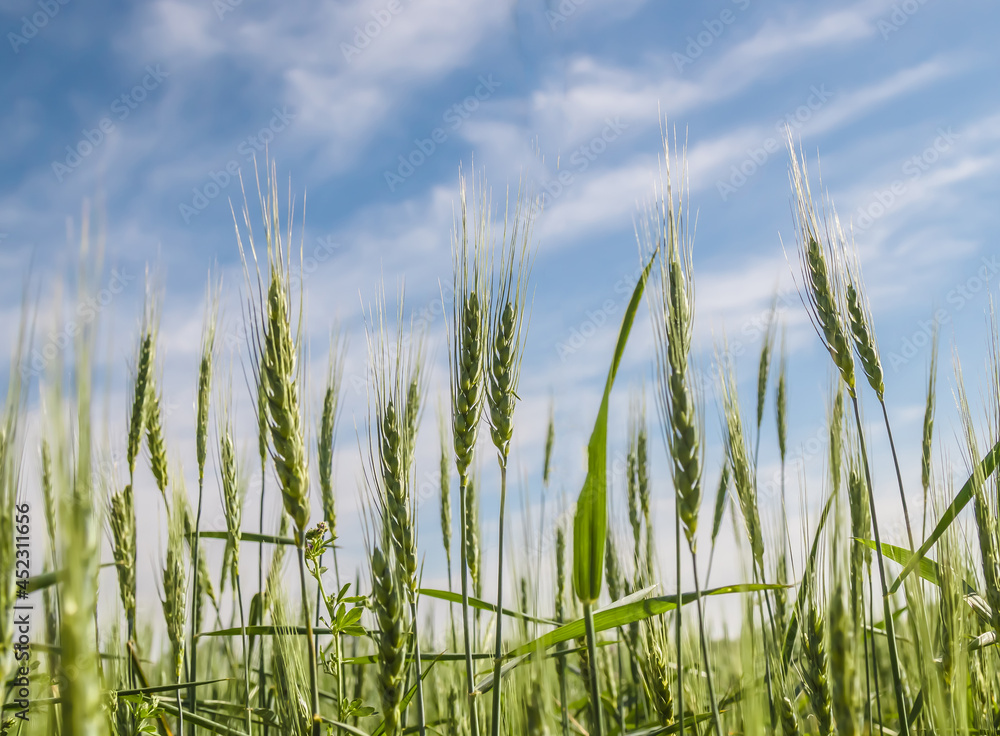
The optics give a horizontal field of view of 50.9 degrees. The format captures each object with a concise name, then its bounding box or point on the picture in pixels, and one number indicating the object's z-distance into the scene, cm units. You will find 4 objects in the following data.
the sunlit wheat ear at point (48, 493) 44
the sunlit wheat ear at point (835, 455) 35
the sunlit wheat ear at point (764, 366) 65
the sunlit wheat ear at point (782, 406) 63
